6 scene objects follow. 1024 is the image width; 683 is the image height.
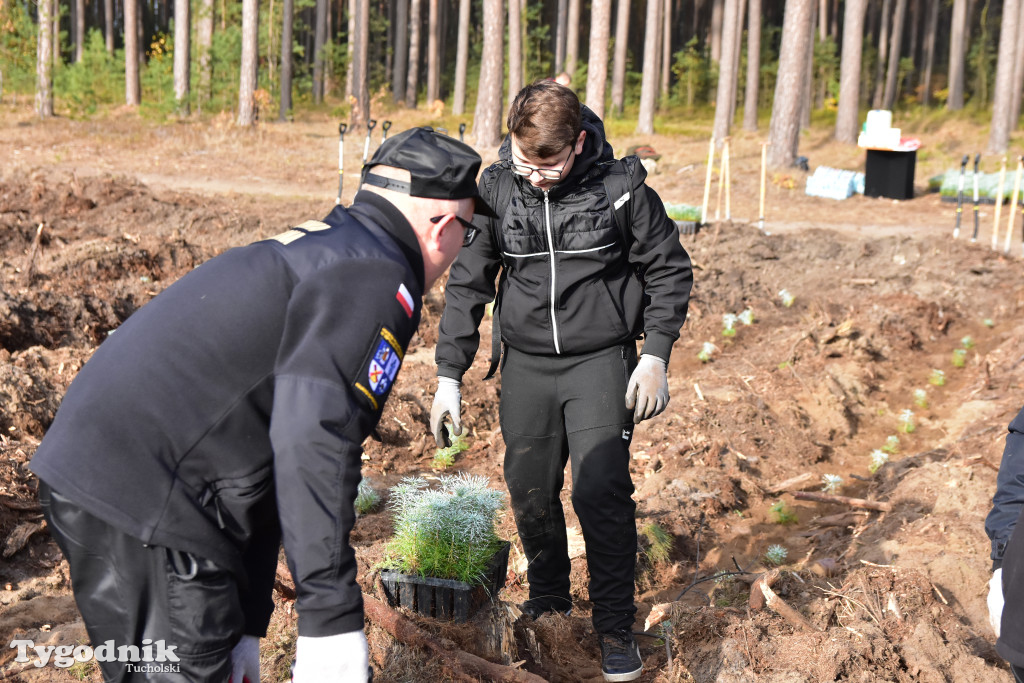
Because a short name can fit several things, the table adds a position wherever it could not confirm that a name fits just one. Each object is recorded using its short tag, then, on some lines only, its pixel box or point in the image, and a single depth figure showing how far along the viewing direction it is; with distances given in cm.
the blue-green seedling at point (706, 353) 863
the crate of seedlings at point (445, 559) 346
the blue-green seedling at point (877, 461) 643
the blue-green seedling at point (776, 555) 496
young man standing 334
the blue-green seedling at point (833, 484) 600
